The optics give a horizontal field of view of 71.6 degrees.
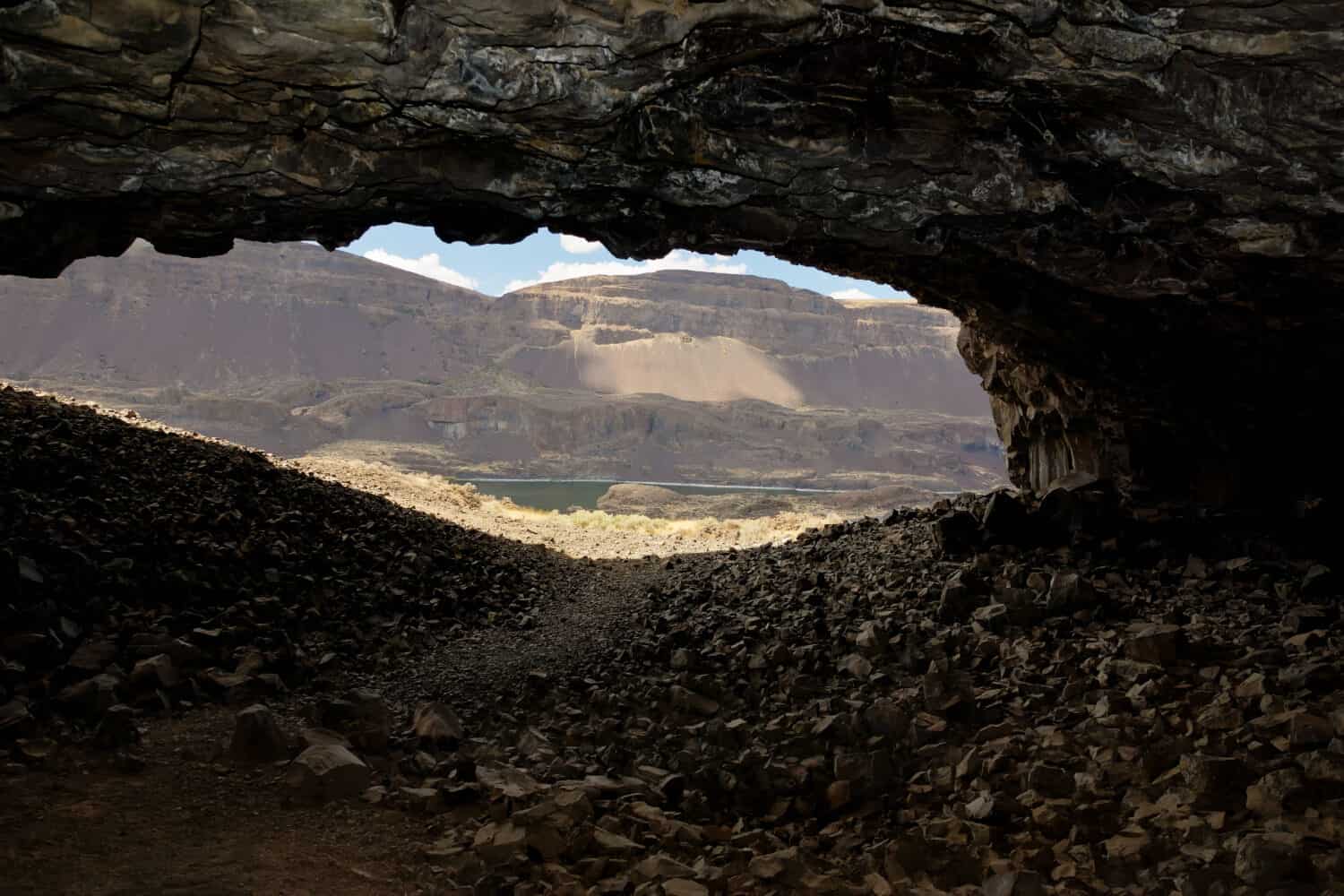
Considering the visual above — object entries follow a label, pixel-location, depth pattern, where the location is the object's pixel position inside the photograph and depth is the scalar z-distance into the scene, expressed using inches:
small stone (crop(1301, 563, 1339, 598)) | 275.0
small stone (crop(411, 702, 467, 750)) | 215.5
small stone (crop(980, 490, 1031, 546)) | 371.9
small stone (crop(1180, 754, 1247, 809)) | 161.3
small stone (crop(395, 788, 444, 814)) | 179.2
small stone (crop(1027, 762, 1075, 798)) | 174.4
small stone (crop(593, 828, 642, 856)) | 163.2
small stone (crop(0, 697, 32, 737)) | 185.5
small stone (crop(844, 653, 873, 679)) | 259.0
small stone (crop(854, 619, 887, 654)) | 274.7
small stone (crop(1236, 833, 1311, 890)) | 136.4
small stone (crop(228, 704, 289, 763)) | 192.5
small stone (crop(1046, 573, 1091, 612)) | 275.7
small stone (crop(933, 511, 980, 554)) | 377.1
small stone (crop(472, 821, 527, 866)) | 158.6
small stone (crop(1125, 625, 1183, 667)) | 224.1
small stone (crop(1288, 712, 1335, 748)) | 172.1
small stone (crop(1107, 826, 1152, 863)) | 150.9
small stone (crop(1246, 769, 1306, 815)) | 155.6
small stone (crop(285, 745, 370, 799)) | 181.0
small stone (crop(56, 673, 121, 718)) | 199.3
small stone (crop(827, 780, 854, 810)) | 187.6
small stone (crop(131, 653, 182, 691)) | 219.9
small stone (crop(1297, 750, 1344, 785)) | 158.7
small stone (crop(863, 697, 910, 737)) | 211.9
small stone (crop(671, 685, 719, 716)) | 250.4
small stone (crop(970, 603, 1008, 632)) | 273.3
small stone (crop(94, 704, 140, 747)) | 188.5
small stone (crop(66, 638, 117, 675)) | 222.1
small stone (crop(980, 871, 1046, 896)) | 141.4
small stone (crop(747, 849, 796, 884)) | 156.1
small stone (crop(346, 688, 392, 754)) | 207.3
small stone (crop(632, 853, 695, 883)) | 154.6
